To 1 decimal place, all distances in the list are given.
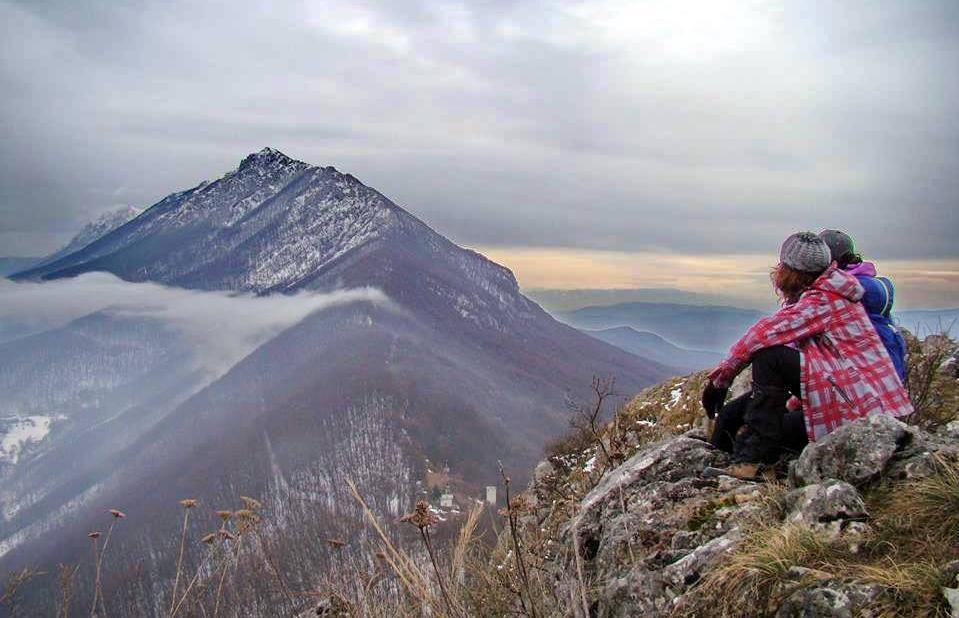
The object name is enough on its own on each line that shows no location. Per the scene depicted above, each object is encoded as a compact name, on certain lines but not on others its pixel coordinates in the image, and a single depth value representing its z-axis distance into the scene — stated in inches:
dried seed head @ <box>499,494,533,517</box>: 146.7
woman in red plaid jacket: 227.5
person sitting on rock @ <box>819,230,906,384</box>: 248.5
